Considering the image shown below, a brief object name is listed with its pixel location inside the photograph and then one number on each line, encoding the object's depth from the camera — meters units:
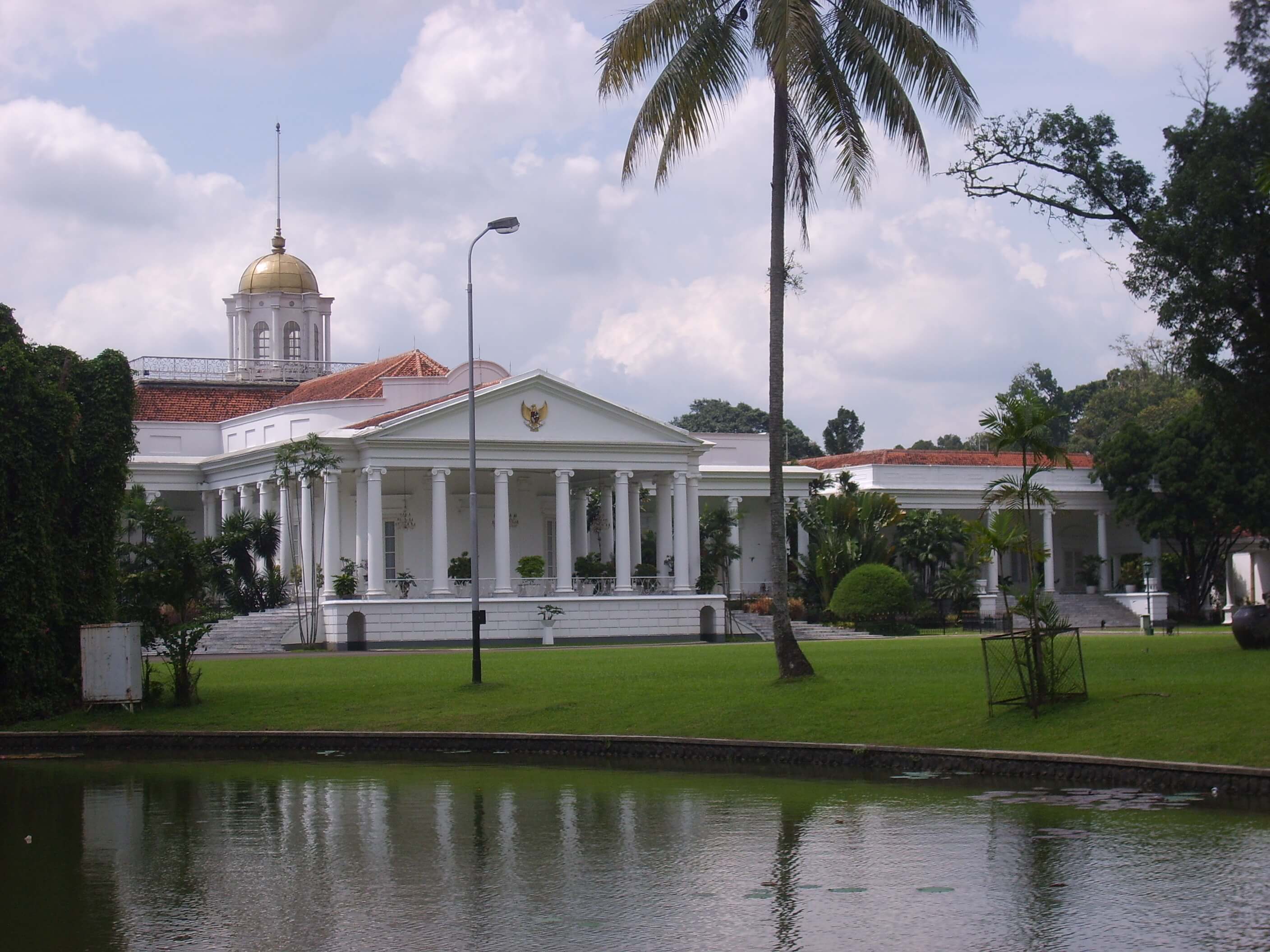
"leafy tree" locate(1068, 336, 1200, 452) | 76.44
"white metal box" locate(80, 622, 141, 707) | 24.06
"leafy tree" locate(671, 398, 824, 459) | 102.44
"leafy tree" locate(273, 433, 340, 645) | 44.94
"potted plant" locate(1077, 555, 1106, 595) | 64.19
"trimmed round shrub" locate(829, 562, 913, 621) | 48.56
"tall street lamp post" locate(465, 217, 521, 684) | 26.28
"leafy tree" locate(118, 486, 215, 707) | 24.80
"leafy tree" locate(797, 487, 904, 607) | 52.81
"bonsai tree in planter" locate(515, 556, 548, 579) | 48.84
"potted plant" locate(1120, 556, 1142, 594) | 60.28
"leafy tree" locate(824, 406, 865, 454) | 107.62
